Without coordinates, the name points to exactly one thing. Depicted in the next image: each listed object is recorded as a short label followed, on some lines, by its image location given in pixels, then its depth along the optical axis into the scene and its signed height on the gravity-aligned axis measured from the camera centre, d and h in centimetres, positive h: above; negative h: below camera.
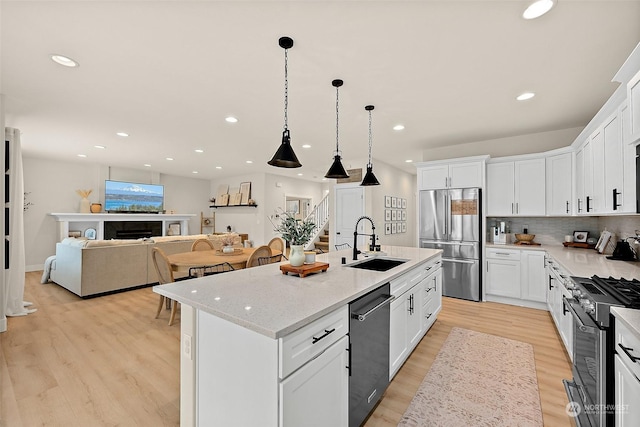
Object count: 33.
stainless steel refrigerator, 439 -27
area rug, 189 -137
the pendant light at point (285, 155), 222 +50
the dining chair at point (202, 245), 500 -57
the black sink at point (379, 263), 282 -49
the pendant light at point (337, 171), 295 +49
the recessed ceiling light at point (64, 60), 238 +135
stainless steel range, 148 -75
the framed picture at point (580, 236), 391 -24
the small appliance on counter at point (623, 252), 283 -34
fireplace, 773 -46
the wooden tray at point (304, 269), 205 -40
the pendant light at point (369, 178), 342 +49
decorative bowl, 438 -29
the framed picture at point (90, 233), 736 -53
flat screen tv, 775 +50
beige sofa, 445 -88
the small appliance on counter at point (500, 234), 459 -26
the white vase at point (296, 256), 212 -31
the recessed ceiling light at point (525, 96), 302 +138
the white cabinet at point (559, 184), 388 +52
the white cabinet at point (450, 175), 446 +74
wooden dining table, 347 -60
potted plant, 211 -15
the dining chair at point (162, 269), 352 -71
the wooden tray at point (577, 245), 378 -36
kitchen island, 117 -64
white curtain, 374 -33
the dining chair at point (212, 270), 369 -80
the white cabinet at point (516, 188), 416 +49
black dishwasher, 162 -87
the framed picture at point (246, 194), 910 +71
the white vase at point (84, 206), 738 +20
